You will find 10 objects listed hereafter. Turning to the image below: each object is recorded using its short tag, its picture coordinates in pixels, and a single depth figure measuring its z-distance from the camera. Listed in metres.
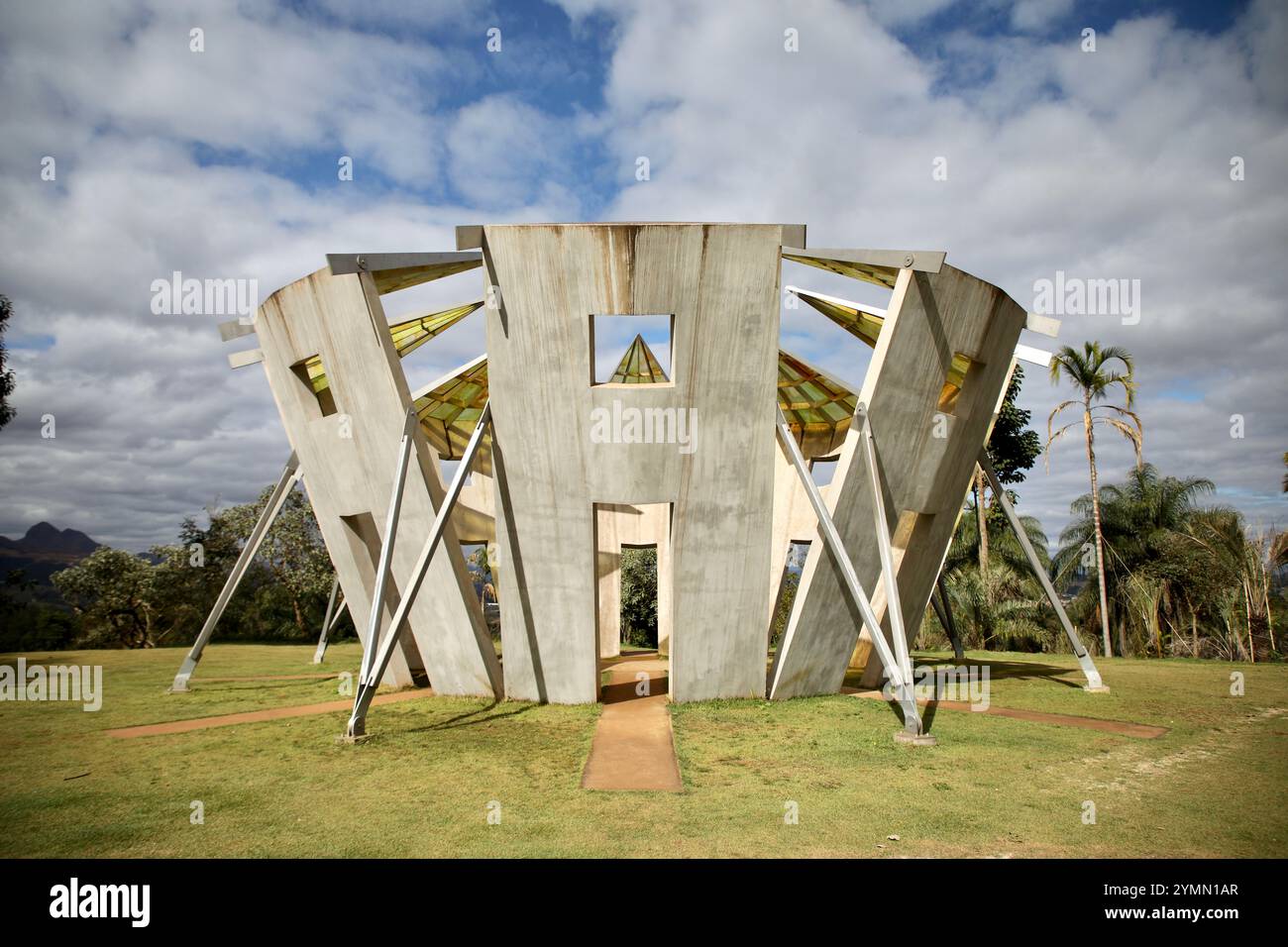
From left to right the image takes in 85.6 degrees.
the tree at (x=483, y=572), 34.01
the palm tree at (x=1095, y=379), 24.52
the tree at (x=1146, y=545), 26.52
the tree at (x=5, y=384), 21.44
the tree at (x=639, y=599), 32.06
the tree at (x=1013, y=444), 33.19
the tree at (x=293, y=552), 32.62
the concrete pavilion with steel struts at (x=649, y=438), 11.38
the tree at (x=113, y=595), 28.22
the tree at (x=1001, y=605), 24.62
